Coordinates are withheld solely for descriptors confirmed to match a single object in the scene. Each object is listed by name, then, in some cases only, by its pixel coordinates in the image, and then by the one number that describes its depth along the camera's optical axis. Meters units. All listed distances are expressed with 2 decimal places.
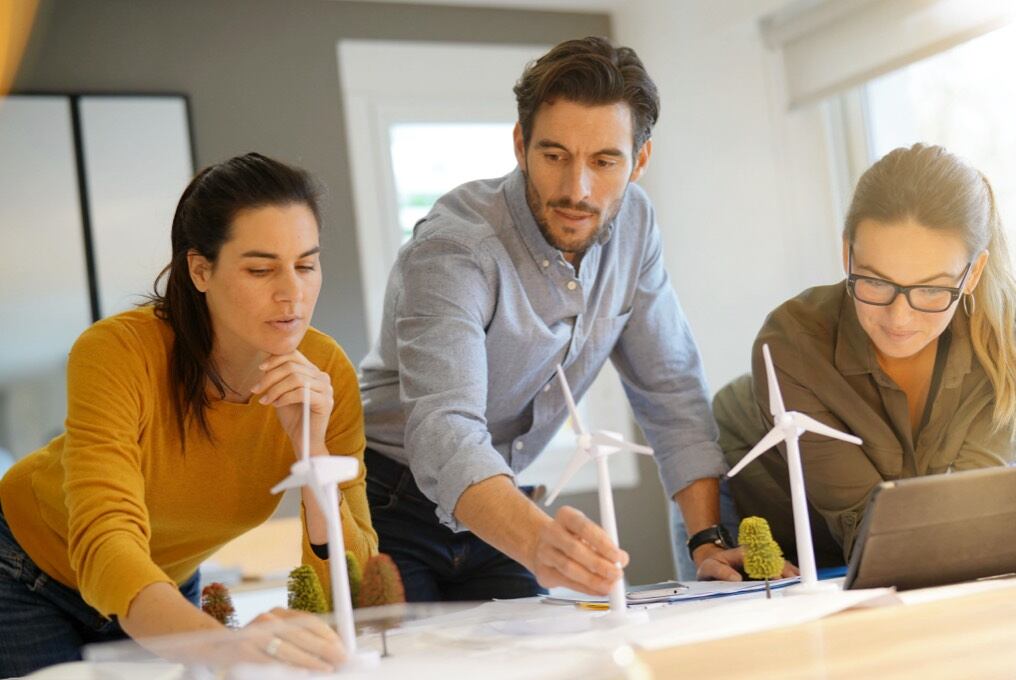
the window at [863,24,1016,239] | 4.01
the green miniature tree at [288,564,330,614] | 1.55
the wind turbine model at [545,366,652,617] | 1.63
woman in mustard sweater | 1.88
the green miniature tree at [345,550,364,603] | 1.56
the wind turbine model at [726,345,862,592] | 1.79
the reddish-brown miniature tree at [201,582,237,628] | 1.52
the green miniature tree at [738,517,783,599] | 1.75
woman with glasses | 2.07
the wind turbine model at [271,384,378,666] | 1.46
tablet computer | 1.66
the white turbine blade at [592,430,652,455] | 1.67
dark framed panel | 4.22
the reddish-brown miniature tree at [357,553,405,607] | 1.52
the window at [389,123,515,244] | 5.05
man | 2.01
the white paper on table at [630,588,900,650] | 1.45
